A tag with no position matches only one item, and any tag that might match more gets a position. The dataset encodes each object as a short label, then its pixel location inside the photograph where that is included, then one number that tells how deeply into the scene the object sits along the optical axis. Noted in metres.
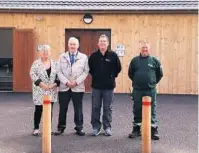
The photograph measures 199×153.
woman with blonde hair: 6.23
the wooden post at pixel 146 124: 5.21
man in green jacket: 6.08
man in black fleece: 6.28
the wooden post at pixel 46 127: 5.29
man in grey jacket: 6.28
